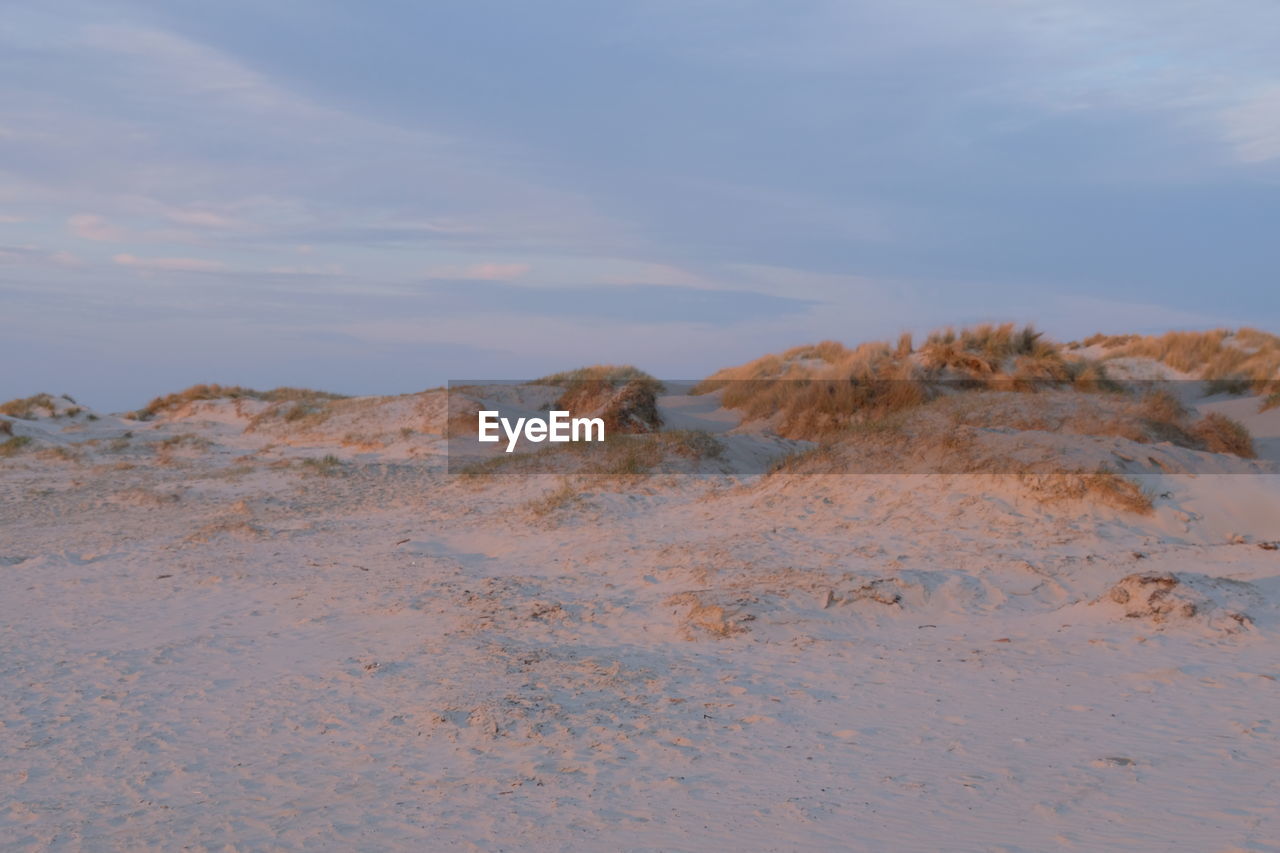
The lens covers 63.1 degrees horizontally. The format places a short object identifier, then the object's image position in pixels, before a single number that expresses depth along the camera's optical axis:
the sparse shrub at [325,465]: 13.55
